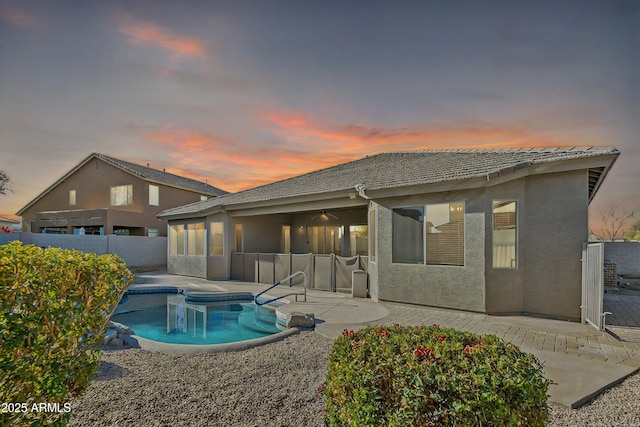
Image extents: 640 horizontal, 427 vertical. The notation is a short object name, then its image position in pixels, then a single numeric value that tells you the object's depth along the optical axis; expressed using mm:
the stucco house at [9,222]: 35319
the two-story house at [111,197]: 24078
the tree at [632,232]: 28028
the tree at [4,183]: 26094
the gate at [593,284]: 6785
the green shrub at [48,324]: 2250
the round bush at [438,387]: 2074
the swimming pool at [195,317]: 8375
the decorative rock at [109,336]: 6531
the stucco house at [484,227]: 7852
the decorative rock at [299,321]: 7359
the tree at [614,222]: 28672
